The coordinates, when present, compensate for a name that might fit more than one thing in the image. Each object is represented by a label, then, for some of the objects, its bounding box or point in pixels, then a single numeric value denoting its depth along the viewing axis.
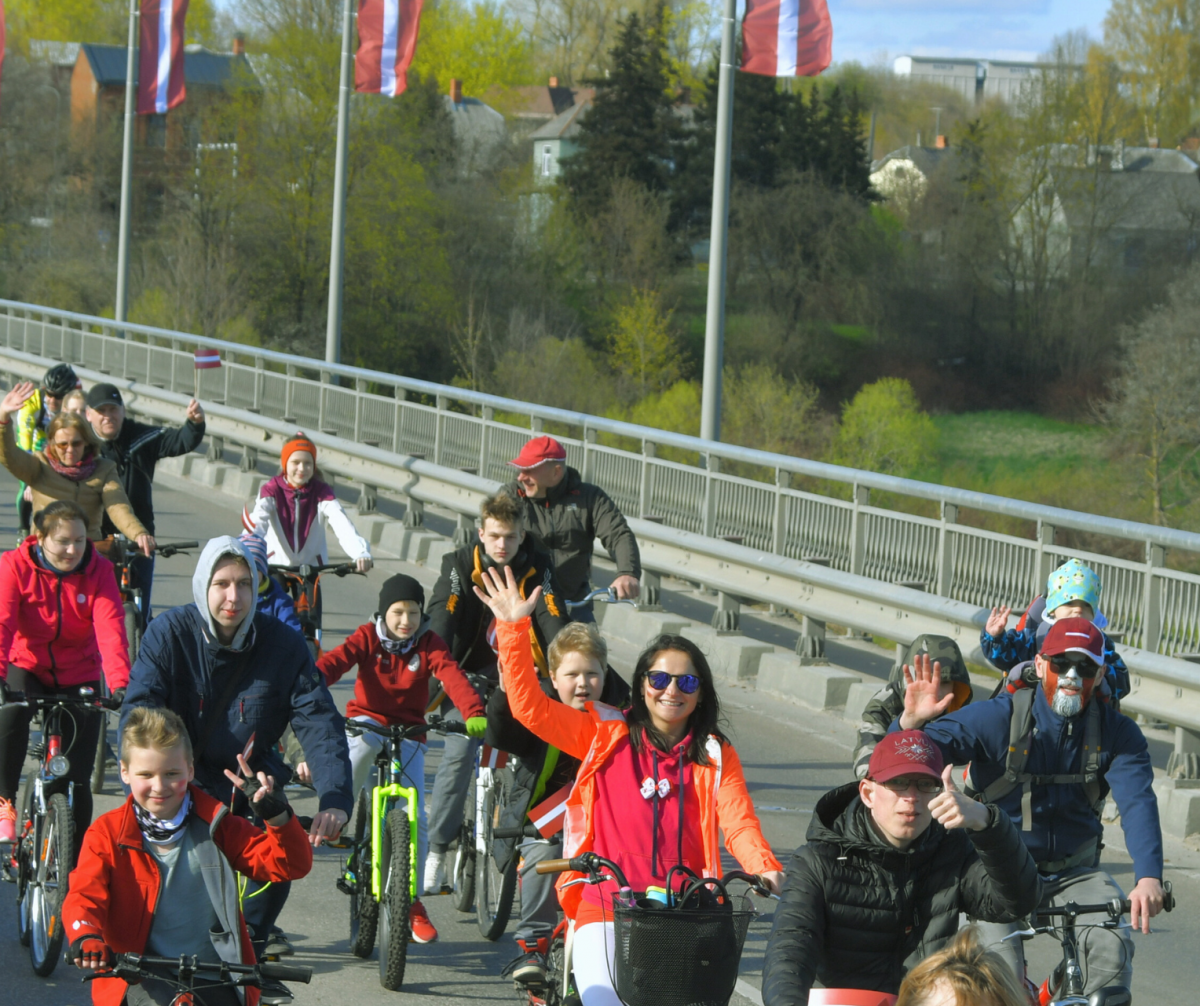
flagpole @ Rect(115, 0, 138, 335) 61.78
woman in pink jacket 13.12
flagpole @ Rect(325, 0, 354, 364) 47.06
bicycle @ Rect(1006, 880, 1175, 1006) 9.66
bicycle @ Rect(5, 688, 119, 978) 11.90
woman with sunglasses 9.47
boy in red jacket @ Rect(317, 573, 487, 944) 13.49
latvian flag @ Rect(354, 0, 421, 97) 49.94
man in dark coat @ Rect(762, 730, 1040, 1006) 8.11
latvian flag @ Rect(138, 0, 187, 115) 60.84
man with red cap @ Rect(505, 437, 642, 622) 17.91
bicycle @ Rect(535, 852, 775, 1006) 8.23
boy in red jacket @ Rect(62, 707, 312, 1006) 8.79
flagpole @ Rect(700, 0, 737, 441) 30.80
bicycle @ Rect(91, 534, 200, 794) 18.11
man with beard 10.39
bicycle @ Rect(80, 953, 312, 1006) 8.20
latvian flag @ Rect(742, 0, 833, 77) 34.44
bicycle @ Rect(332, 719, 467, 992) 12.04
